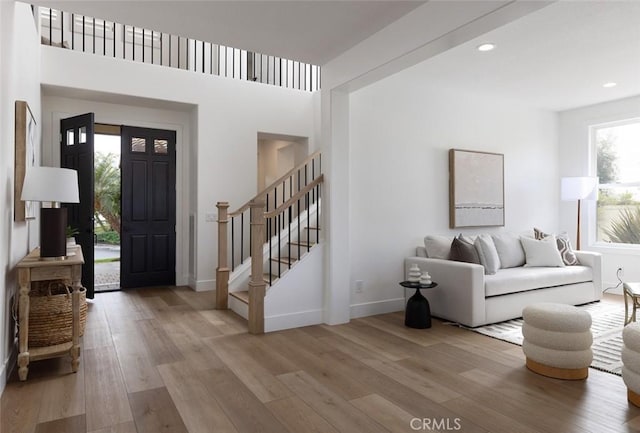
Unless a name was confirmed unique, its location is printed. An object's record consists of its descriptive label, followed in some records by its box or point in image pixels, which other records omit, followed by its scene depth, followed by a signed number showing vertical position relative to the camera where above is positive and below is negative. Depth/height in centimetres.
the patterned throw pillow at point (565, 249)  500 -44
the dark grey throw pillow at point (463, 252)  424 -40
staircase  373 -37
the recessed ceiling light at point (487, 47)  372 +160
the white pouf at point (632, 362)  230 -87
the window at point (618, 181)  564 +49
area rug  302 -111
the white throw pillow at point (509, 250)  482 -44
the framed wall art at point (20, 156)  290 +43
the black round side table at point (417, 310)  389 -95
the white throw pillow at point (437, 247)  451 -37
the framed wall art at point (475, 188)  512 +35
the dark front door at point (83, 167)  488 +58
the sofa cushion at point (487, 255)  432 -45
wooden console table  260 -57
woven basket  284 -77
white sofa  388 -79
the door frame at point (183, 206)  602 +12
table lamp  275 +12
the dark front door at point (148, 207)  567 +10
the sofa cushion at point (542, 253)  482 -47
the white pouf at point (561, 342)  270 -88
